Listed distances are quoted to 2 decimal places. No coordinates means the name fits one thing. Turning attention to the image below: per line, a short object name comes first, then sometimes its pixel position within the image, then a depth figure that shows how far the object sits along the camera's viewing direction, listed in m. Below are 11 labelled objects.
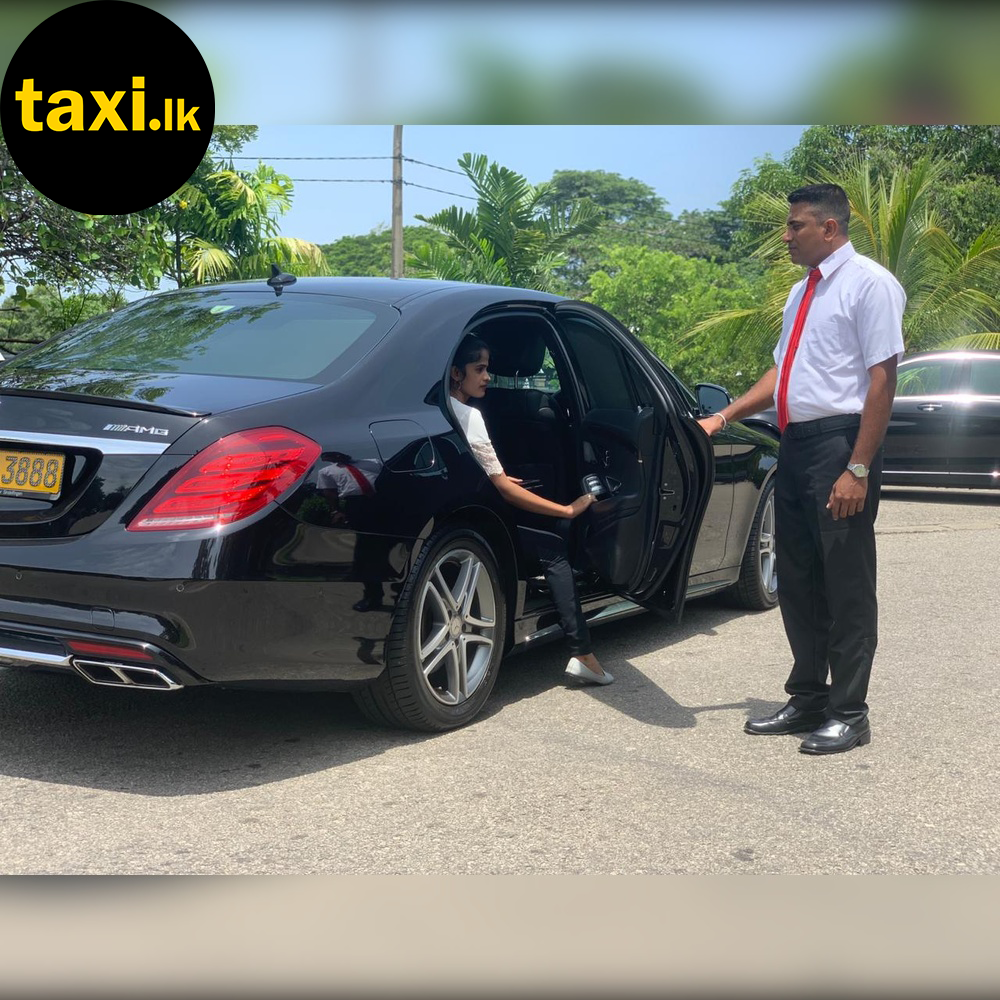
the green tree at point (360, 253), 83.38
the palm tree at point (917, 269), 22.25
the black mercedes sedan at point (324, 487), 4.24
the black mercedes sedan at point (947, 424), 14.41
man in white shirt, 4.90
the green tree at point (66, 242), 13.77
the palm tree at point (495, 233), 29.44
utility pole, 32.31
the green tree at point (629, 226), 71.62
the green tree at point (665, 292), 51.09
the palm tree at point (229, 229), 28.11
